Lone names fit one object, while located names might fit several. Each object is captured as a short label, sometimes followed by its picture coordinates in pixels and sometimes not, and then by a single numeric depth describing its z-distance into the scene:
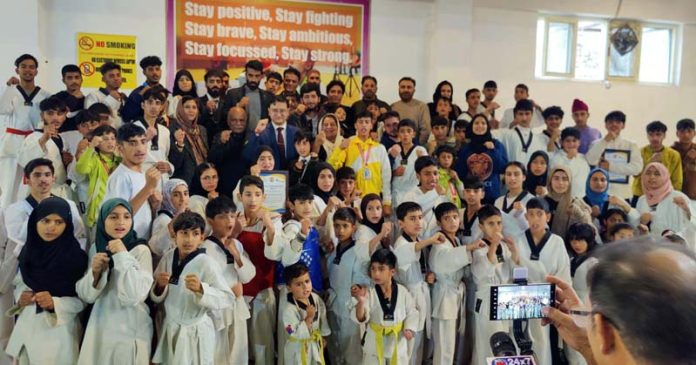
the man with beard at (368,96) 6.58
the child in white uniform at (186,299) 3.30
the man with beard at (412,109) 6.55
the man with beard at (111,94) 5.55
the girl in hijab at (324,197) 4.27
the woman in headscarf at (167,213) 3.71
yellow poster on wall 7.09
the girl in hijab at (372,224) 4.14
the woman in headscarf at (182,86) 5.75
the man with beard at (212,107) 5.59
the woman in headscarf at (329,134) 5.32
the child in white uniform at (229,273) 3.64
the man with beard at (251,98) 5.62
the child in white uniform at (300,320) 3.77
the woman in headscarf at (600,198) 4.99
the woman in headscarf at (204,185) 4.22
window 9.13
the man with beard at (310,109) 5.87
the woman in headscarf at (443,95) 7.07
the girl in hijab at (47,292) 3.23
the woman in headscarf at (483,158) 5.48
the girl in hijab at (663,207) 4.93
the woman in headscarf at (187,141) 4.77
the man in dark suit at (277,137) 4.94
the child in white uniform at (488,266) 4.14
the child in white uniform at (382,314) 3.88
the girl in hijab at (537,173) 5.16
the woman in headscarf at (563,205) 4.80
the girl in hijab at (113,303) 3.18
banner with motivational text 7.43
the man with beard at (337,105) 6.18
